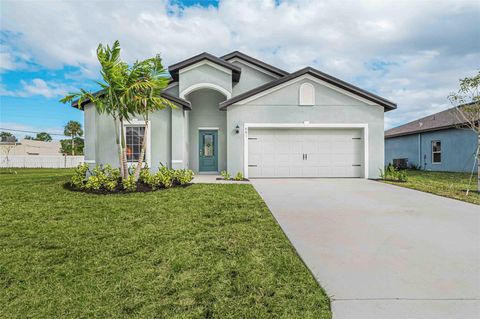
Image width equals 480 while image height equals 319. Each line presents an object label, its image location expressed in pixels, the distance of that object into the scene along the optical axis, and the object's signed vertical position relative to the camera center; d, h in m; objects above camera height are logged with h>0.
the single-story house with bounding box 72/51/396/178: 11.95 +1.36
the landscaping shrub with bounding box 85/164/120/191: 8.76 -0.67
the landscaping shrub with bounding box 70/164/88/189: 9.32 -0.57
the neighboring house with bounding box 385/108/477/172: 17.38 +1.20
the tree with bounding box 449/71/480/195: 9.23 +2.21
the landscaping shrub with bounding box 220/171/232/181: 11.70 -0.65
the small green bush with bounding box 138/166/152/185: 9.49 -0.55
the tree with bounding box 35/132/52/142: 64.88 +6.17
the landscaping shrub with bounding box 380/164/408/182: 12.27 -0.72
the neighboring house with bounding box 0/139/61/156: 44.46 +2.52
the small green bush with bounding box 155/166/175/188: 9.40 -0.57
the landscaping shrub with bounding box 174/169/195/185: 9.95 -0.59
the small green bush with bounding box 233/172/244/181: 11.70 -0.70
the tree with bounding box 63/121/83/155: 44.50 +5.44
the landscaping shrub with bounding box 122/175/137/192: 8.76 -0.74
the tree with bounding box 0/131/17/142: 60.56 +6.45
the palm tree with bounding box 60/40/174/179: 9.06 +2.60
